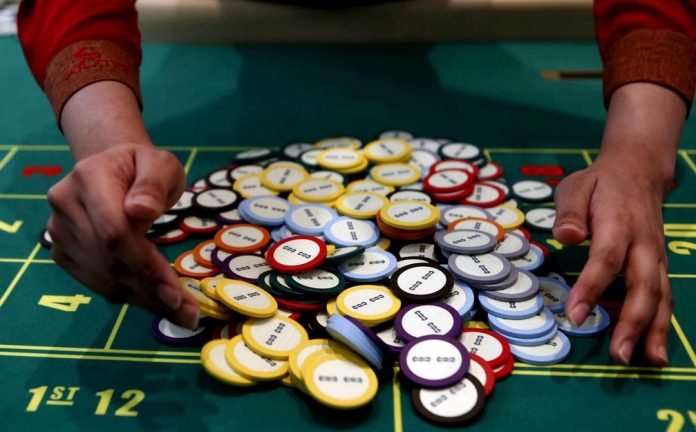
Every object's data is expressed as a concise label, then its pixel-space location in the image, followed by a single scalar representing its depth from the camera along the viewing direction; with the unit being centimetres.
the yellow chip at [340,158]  65
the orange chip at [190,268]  51
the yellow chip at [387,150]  66
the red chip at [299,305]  47
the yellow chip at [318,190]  59
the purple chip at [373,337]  42
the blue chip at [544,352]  44
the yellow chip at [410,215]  53
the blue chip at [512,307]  46
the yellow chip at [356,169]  65
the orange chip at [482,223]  54
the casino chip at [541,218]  56
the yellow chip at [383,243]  54
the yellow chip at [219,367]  42
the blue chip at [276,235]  55
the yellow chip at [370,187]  61
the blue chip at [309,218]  54
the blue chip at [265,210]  56
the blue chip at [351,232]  53
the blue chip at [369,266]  49
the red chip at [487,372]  41
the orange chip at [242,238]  53
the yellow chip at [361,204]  56
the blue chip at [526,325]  45
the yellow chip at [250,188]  61
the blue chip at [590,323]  46
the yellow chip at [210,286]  45
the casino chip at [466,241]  51
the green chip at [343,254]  49
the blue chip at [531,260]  51
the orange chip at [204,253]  52
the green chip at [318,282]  47
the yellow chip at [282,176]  61
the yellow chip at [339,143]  69
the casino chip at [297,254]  48
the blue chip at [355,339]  41
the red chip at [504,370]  43
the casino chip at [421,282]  47
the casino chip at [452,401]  40
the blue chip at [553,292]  48
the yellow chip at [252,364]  42
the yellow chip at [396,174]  62
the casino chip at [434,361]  41
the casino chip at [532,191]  60
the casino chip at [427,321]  44
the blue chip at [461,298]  47
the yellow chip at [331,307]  46
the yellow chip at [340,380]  40
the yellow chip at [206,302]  45
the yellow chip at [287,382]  42
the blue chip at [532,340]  45
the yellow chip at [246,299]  44
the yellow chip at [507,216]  56
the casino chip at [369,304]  45
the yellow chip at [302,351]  42
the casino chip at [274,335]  43
